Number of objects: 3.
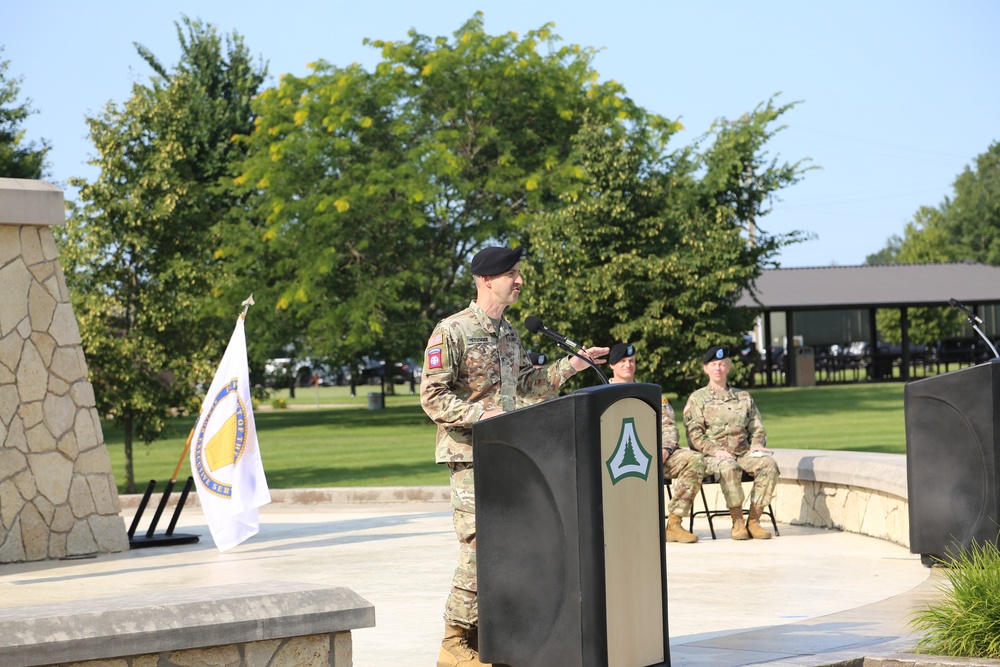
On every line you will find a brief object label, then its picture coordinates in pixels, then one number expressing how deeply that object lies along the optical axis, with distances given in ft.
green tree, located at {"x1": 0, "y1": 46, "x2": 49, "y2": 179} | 120.57
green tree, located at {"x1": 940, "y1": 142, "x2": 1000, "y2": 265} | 305.73
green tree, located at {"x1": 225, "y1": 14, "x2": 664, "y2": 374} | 111.45
